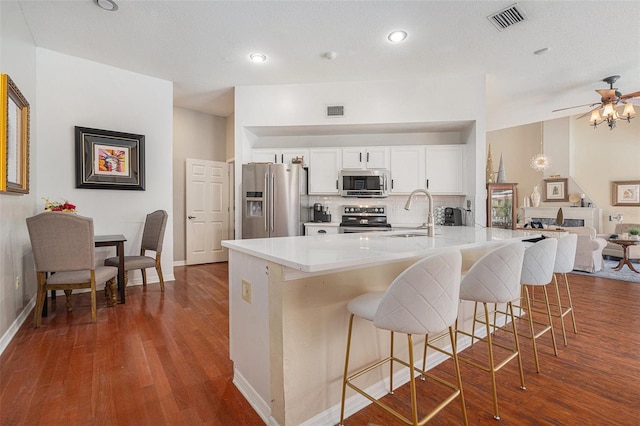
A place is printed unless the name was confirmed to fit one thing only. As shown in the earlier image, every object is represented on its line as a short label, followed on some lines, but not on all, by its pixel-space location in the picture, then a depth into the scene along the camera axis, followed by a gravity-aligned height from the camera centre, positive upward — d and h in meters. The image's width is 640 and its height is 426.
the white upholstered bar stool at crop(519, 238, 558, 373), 2.19 -0.37
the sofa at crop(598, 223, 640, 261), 6.58 -0.82
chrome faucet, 2.45 -0.12
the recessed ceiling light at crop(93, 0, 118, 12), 2.71 +1.87
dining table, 3.33 -0.42
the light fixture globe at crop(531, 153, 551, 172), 8.90 +1.44
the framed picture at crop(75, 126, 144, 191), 3.80 +0.68
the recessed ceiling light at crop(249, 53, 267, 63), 3.69 +1.90
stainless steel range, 4.98 -0.06
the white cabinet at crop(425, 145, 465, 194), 4.68 +0.65
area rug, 4.99 -1.10
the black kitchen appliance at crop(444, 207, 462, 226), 4.84 -0.09
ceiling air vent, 2.82 +1.86
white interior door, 5.74 +0.03
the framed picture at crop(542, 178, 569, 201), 8.92 +0.64
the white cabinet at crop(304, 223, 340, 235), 4.73 -0.26
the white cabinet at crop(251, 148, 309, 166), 4.89 +0.92
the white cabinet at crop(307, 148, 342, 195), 4.86 +0.66
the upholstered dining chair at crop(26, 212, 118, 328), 2.78 -0.38
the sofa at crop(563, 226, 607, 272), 5.31 -0.72
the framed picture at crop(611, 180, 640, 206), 7.77 +0.47
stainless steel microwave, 4.68 +0.44
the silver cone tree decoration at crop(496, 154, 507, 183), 5.00 +0.58
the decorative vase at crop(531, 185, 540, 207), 8.93 +0.39
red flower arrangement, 3.28 +0.05
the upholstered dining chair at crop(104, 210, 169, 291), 3.72 -0.45
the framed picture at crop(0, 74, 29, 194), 2.28 +0.61
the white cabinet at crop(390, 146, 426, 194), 4.73 +0.66
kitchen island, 1.45 -0.56
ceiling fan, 4.28 +1.57
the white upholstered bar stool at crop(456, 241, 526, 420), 1.75 -0.39
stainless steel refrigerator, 4.45 +0.17
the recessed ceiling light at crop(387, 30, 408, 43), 3.19 +1.87
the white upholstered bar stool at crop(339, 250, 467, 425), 1.29 -0.39
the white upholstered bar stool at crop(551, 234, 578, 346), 2.54 -0.37
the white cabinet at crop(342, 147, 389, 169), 4.78 +0.84
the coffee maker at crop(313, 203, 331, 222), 5.09 -0.05
